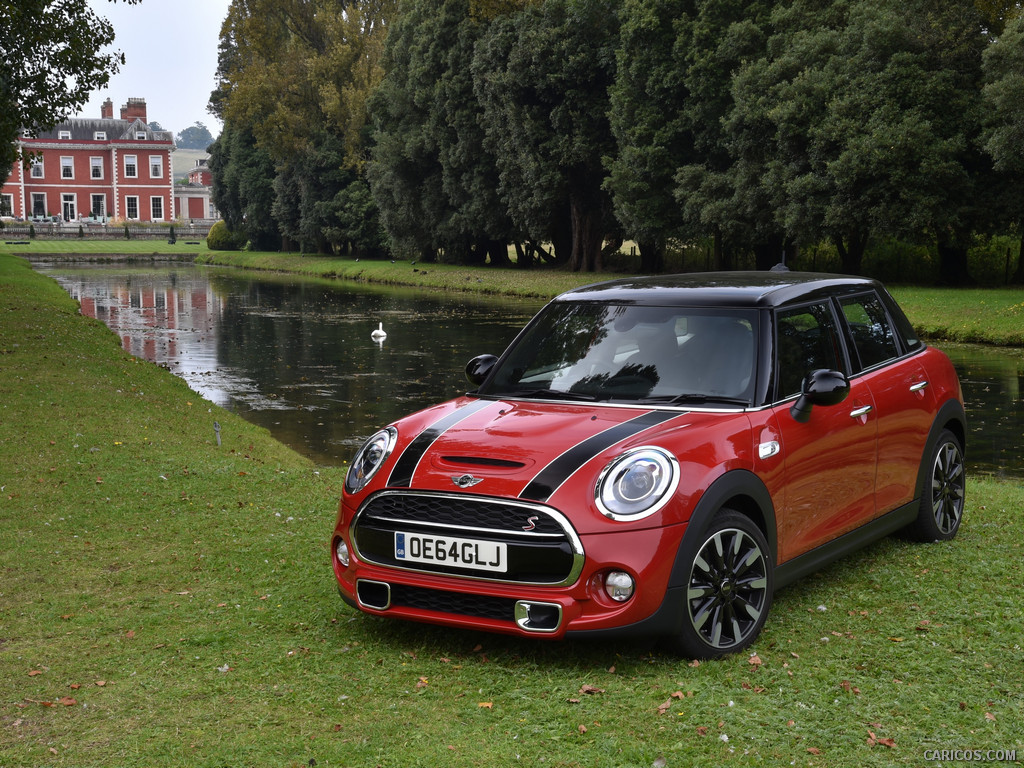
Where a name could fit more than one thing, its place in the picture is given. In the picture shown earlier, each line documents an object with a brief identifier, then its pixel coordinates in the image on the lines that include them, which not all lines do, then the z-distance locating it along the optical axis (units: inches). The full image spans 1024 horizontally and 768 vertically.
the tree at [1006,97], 1149.1
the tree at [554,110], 1846.7
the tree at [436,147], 2133.4
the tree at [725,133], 1472.7
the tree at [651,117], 1627.7
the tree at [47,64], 817.5
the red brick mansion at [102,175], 4579.2
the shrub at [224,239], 3597.4
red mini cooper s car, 198.7
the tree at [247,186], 3191.4
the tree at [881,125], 1275.8
